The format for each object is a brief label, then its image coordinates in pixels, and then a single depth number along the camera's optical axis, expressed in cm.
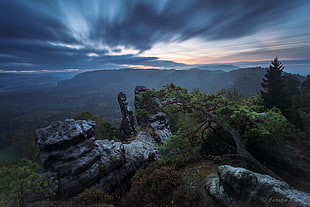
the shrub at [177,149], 932
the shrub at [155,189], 716
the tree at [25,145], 3253
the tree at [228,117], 680
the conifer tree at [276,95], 1994
